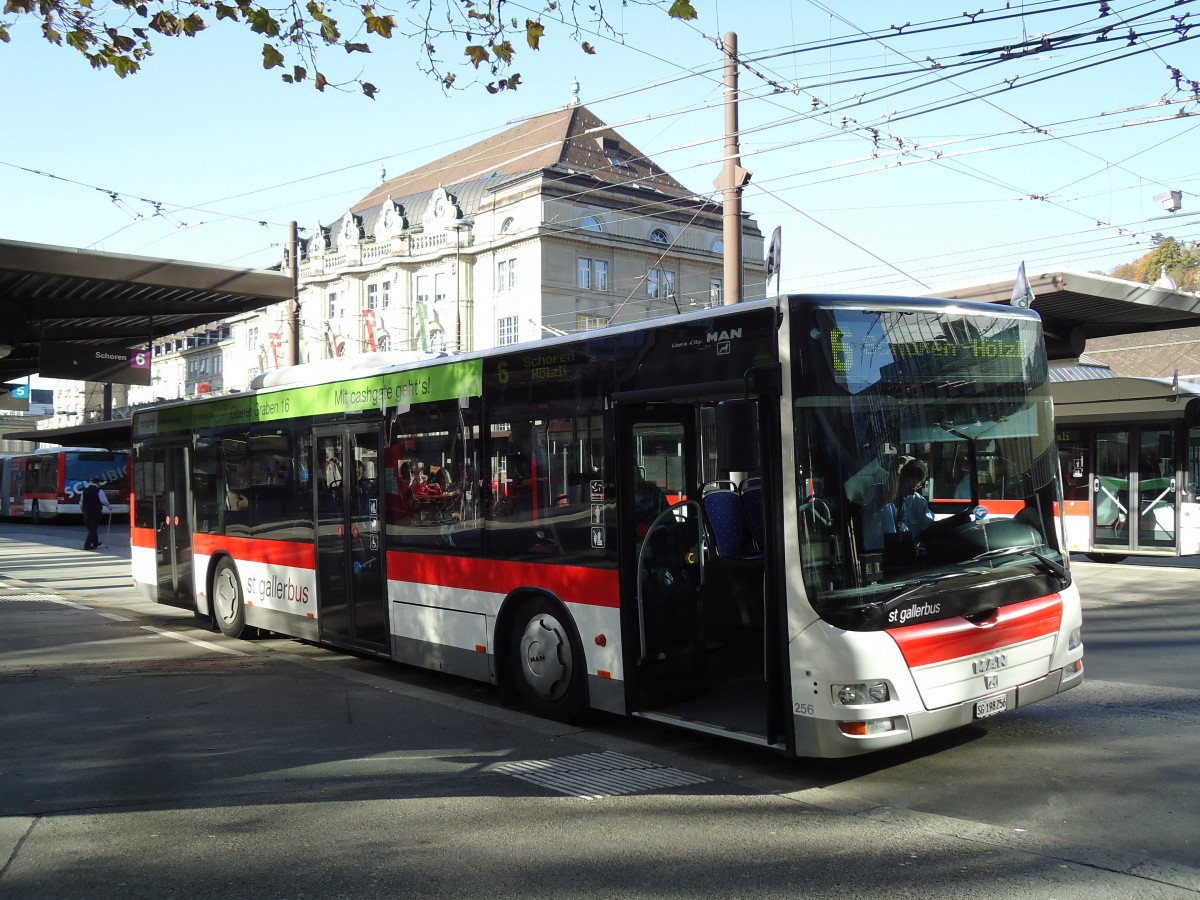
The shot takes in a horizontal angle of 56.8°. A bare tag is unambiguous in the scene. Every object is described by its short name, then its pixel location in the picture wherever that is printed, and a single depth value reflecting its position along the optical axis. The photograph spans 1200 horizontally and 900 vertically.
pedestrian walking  28.56
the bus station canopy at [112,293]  13.55
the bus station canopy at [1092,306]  16.08
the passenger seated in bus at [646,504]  7.43
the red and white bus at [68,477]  45.72
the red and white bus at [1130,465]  18.56
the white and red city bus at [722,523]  6.20
